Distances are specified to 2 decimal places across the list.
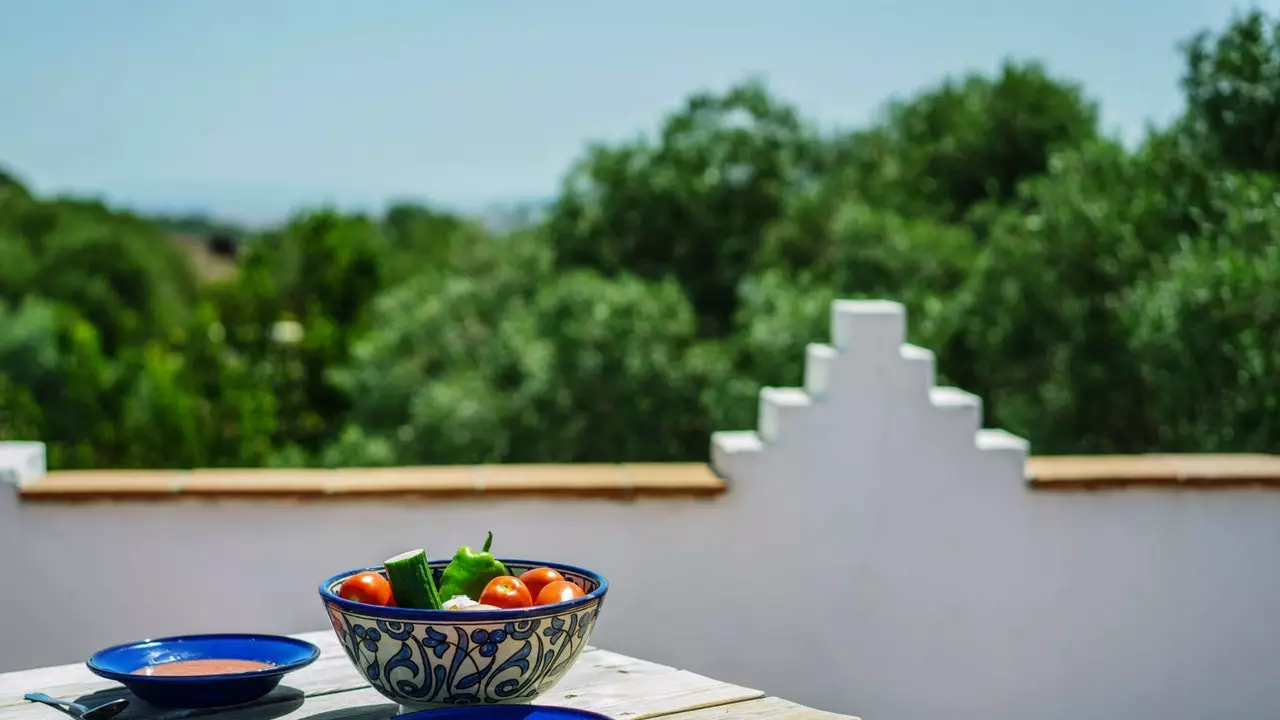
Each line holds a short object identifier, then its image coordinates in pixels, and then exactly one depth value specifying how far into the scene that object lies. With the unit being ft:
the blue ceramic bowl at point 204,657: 5.95
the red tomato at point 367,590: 5.82
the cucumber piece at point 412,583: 5.81
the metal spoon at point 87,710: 5.78
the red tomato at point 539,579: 6.17
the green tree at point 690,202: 52.60
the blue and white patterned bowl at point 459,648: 5.54
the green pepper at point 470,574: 6.09
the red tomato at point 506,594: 5.71
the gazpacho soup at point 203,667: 6.27
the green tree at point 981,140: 48.47
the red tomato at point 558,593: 5.87
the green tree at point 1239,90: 27.76
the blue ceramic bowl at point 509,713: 5.53
